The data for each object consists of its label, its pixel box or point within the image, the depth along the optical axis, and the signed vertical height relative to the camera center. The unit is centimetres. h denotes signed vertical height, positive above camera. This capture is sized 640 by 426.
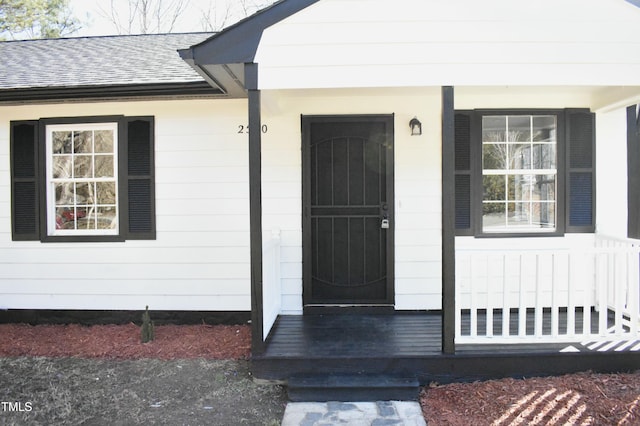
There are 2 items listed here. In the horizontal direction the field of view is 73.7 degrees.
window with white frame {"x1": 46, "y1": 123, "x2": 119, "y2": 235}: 480 +30
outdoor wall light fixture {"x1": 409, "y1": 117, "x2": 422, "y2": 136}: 448 +82
